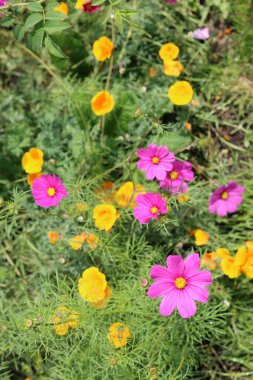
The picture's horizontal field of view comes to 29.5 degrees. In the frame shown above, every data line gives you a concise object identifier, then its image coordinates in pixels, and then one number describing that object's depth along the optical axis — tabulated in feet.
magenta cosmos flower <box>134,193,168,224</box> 4.55
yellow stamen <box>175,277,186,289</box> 4.36
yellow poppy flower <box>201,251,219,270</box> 5.53
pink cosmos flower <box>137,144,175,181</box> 5.04
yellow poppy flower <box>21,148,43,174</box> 5.77
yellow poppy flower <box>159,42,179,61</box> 6.16
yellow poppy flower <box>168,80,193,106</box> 5.74
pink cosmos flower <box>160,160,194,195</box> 5.56
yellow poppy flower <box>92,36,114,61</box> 5.91
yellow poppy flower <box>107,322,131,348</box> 4.80
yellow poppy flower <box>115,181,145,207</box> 5.57
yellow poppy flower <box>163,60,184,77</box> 6.23
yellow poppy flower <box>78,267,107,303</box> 4.91
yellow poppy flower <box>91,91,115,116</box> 5.73
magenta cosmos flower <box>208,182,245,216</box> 5.97
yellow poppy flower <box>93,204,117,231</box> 5.25
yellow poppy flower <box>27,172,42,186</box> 5.93
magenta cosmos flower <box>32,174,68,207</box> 5.07
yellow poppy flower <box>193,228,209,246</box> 5.84
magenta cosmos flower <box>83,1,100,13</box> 5.46
